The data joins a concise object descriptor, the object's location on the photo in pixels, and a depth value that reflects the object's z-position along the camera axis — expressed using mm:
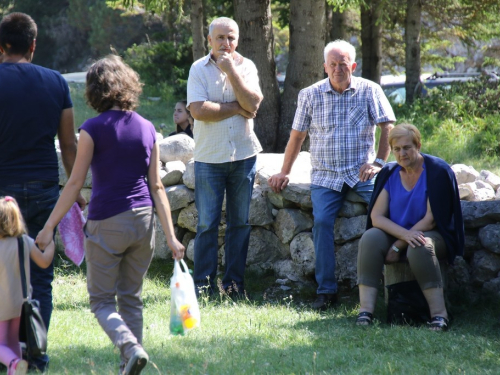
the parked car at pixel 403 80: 42250
